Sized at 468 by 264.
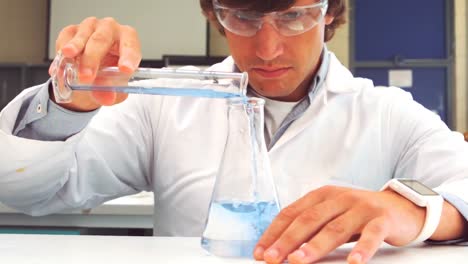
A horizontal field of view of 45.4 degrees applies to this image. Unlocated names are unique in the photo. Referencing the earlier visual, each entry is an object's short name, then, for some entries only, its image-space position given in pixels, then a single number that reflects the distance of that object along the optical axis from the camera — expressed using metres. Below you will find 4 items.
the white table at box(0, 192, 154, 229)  1.92
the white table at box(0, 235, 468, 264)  0.73
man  1.05
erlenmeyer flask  0.77
